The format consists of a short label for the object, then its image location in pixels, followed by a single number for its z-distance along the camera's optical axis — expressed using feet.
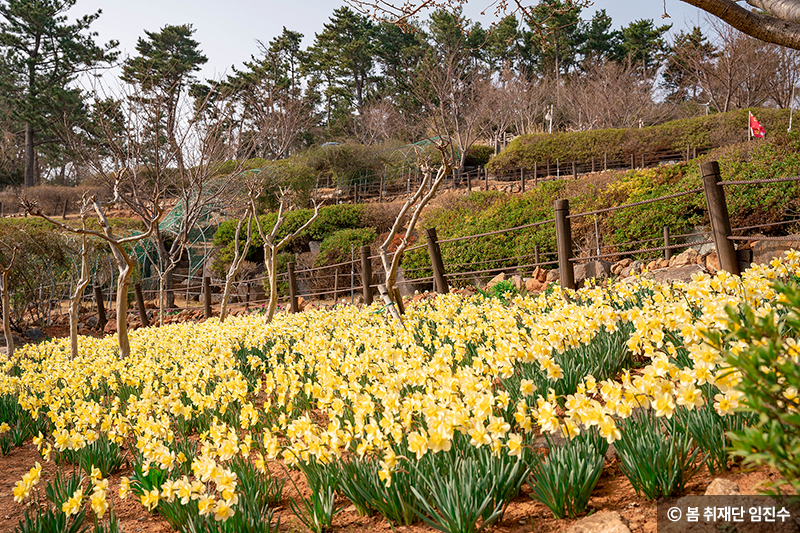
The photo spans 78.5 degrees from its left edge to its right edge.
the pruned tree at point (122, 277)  19.35
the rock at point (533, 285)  27.07
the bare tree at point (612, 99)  84.43
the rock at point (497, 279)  29.30
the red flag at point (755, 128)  37.48
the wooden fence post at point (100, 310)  43.42
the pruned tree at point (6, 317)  26.12
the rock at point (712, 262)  21.44
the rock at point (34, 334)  39.60
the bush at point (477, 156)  84.46
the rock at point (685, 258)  23.90
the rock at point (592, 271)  27.76
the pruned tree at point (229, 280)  28.09
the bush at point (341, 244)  45.39
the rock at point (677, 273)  20.06
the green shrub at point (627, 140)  56.34
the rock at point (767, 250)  20.86
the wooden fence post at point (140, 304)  40.32
